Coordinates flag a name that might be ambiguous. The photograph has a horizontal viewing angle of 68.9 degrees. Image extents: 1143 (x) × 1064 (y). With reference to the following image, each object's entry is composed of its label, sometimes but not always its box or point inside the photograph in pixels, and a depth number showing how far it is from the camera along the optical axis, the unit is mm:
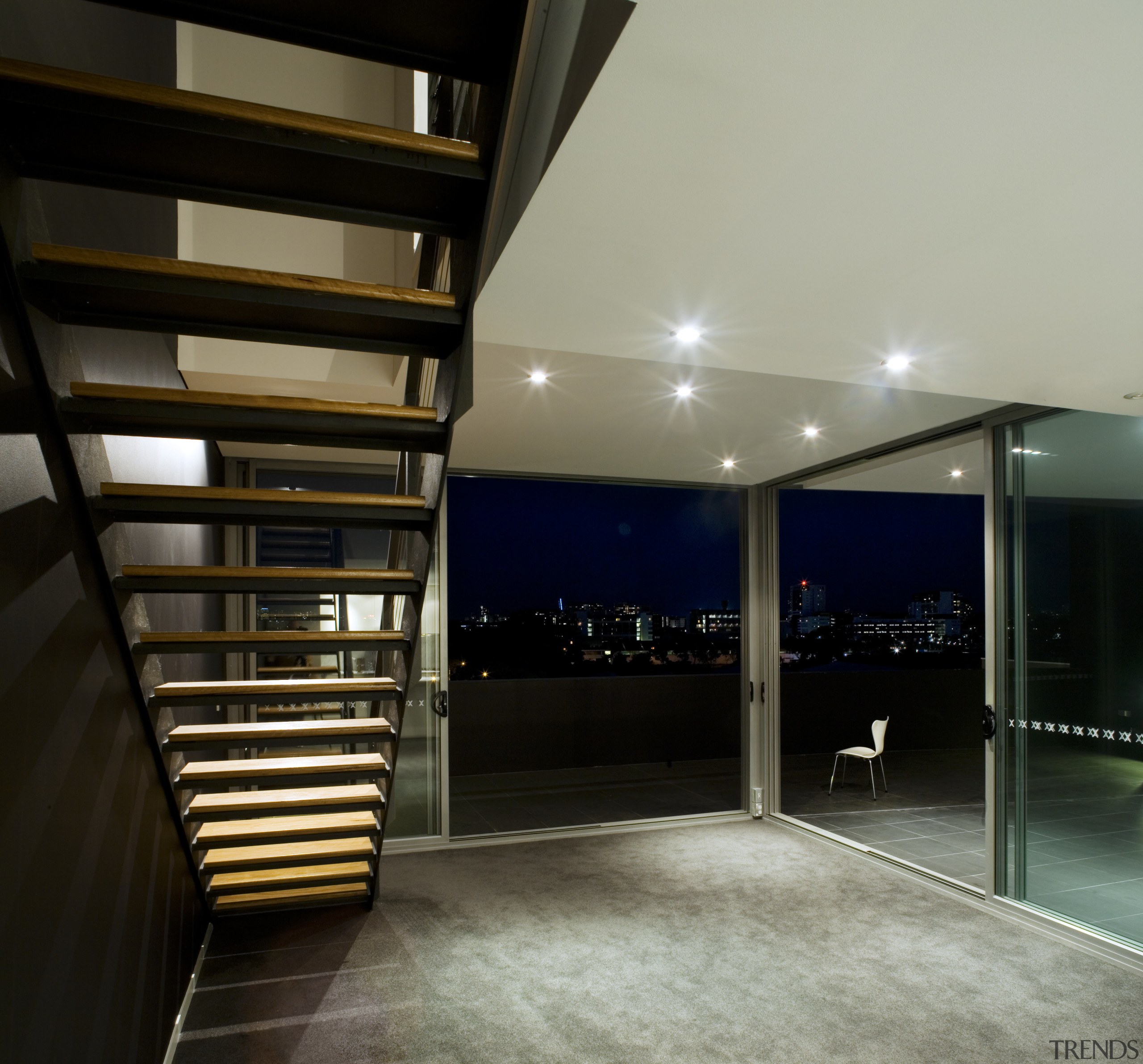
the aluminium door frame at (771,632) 5758
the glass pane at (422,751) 5543
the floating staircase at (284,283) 1285
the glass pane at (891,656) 5977
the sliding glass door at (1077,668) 3598
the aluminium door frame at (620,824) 5473
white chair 6516
